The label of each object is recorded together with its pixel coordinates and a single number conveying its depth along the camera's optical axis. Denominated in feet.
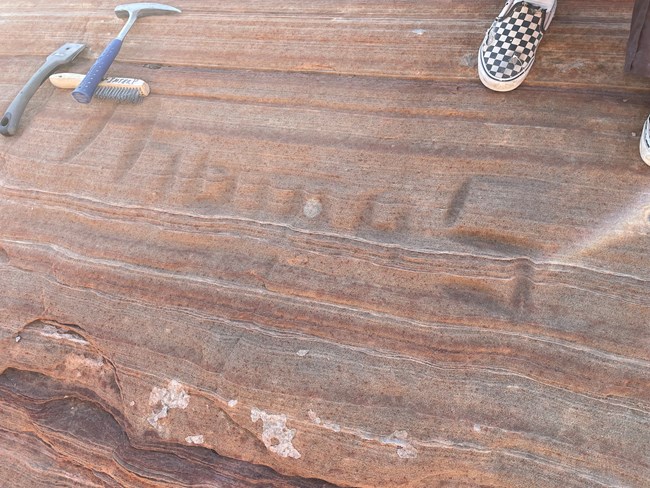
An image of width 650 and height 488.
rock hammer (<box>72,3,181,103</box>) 5.54
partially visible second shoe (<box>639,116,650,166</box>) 4.07
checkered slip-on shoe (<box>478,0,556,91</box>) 4.68
